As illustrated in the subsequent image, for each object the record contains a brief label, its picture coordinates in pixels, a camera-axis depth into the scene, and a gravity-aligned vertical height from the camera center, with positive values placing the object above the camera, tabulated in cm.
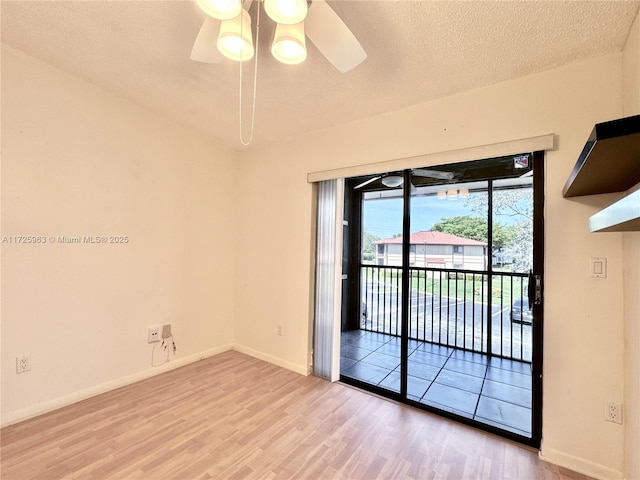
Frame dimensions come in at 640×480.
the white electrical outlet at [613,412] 151 -86
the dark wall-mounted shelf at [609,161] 80 +33
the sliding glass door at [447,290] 234 -50
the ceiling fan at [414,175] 246 +71
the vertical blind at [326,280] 266 -32
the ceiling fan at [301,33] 108 +92
